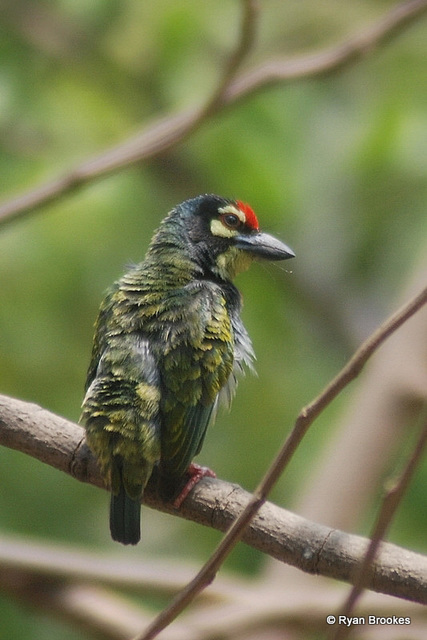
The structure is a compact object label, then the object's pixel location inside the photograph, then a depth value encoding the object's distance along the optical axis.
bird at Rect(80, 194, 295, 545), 6.30
